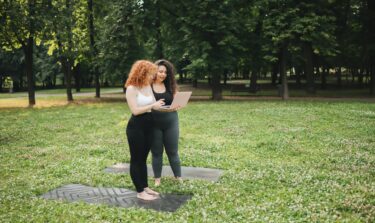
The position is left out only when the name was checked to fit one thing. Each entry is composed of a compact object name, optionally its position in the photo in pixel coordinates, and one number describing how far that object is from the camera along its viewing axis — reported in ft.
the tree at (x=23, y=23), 100.68
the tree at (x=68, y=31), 109.19
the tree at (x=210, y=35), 103.30
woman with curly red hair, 25.39
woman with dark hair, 28.96
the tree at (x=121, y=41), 116.47
